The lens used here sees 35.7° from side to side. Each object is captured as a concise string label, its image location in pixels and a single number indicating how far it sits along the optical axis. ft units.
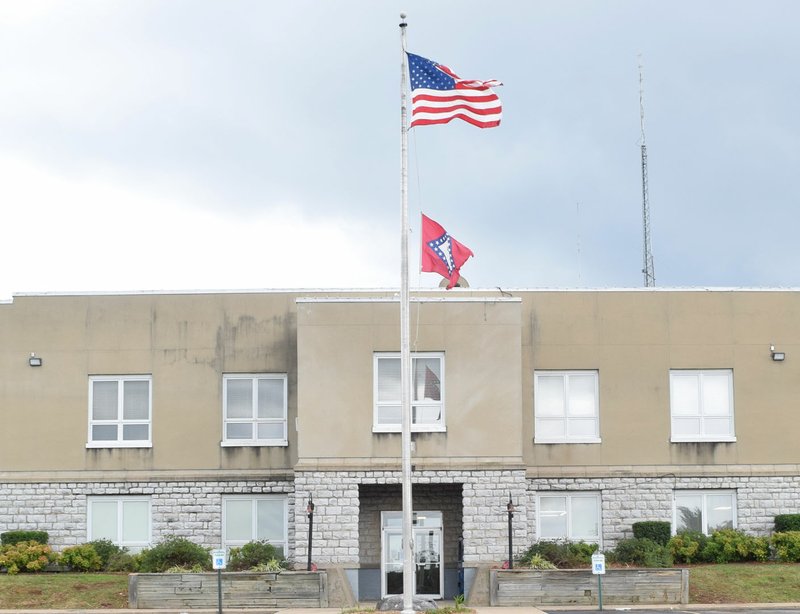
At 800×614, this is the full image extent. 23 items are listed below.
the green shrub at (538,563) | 95.04
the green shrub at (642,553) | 97.30
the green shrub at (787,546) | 103.09
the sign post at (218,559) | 86.63
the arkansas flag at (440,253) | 85.10
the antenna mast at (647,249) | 141.08
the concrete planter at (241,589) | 93.09
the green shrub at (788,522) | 105.91
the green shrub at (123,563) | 102.27
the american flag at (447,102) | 77.56
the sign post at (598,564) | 87.15
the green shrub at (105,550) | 104.32
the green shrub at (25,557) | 101.55
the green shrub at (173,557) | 96.84
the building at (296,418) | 107.14
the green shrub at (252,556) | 98.99
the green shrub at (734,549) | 103.35
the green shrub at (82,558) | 103.30
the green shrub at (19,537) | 105.19
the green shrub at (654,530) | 103.76
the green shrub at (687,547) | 102.89
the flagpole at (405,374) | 78.07
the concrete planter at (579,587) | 92.84
